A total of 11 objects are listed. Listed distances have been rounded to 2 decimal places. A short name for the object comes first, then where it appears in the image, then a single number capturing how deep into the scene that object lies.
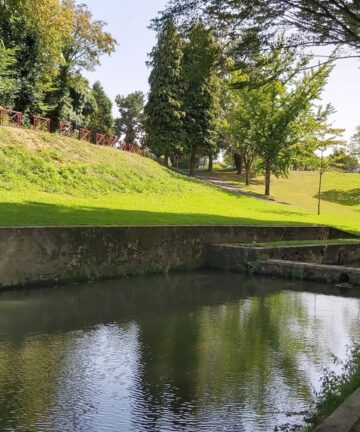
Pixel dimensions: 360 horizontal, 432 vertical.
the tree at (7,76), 33.52
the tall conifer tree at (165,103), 45.62
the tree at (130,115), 82.19
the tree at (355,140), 88.12
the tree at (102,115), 65.50
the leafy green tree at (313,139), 44.06
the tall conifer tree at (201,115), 47.19
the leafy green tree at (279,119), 42.47
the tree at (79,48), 44.66
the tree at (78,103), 46.33
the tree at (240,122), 43.66
